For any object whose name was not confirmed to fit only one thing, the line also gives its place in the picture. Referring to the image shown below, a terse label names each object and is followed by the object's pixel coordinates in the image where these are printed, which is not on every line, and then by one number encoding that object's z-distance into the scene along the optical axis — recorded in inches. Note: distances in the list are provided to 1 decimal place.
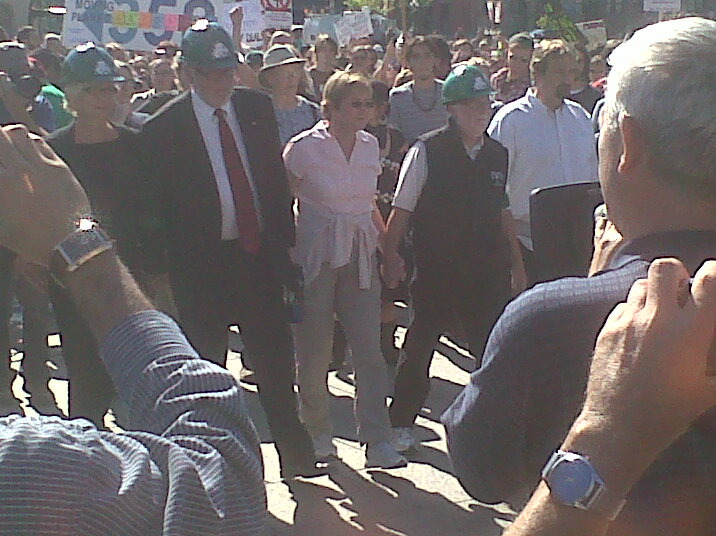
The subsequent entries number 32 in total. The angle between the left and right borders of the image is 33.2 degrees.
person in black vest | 222.1
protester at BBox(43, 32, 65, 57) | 519.5
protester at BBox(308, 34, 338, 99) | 424.2
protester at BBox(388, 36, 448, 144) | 319.0
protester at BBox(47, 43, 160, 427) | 185.9
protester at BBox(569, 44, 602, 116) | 342.6
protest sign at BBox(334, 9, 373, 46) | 577.3
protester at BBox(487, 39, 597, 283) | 246.1
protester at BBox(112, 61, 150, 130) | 248.3
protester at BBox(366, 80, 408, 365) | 292.0
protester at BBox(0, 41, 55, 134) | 283.7
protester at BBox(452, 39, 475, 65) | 531.2
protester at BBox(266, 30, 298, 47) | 374.6
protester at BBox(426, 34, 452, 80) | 325.4
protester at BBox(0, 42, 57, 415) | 223.9
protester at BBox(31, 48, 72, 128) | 349.4
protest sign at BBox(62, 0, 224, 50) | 460.4
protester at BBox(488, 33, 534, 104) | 379.1
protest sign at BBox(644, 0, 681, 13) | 537.3
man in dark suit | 197.5
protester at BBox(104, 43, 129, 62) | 410.3
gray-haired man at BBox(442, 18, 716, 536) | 69.8
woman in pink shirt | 220.1
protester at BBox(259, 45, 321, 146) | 285.7
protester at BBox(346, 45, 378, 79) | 428.5
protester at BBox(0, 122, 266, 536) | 56.9
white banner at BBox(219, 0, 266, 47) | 503.5
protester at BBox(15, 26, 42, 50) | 583.2
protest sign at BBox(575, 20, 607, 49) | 650.0
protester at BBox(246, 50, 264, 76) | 401.4
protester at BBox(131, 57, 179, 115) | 363.0
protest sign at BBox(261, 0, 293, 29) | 585.3
